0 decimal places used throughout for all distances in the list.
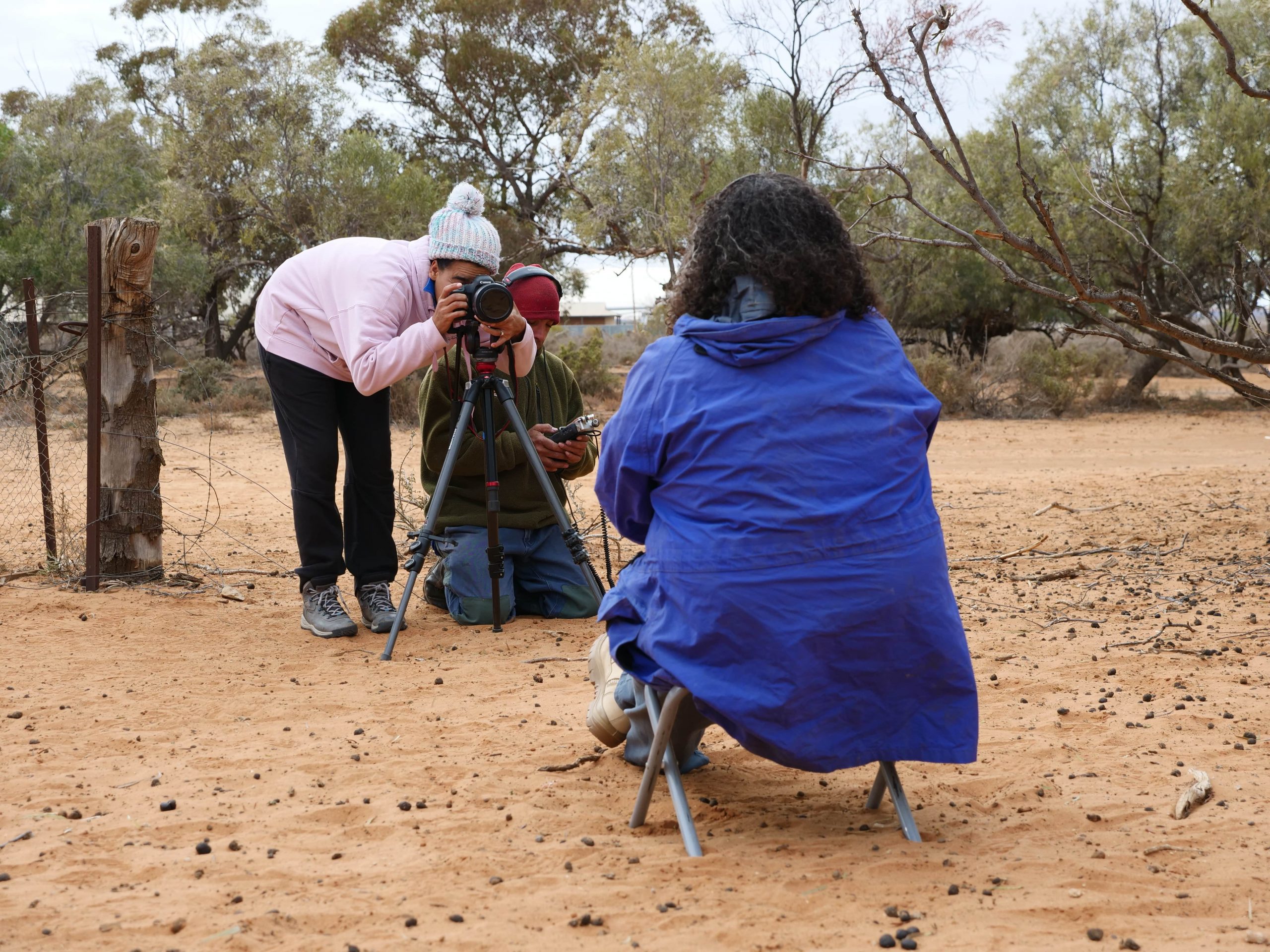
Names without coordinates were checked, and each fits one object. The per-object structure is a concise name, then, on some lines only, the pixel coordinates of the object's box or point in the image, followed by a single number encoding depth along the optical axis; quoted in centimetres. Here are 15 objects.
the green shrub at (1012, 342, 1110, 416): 1473
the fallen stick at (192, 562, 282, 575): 544
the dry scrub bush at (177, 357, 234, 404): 1493
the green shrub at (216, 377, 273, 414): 1466
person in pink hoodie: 387
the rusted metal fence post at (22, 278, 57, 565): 519
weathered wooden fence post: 492
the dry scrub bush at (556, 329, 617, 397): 1567
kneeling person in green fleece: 441
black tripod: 398
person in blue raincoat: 219
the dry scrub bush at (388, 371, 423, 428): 1268
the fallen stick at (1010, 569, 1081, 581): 511
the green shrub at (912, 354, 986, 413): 1483
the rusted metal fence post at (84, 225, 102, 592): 481
